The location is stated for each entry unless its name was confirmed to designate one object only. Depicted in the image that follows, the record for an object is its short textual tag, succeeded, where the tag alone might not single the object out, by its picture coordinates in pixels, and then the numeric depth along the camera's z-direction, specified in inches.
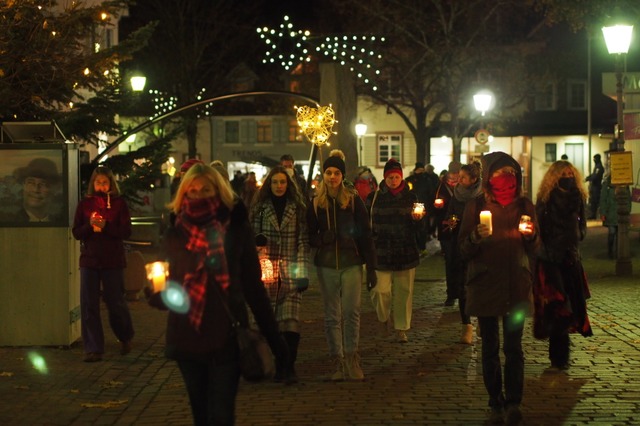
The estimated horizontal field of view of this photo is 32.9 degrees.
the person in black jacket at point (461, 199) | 465.6
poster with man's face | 437.7
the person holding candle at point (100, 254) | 417.7
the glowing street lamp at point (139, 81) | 1001.5
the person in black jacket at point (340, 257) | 377.1
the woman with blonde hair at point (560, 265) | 386.3
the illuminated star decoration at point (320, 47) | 728.3
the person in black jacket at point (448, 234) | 512.1
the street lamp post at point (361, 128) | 1787.6
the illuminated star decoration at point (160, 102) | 1081.4
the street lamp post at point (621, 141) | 710.5
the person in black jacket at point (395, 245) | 454.3
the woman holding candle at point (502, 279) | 306.7
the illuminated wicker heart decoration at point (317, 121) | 668.7
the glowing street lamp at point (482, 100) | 1238.3
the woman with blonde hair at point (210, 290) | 220.5
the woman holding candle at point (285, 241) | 378.9
